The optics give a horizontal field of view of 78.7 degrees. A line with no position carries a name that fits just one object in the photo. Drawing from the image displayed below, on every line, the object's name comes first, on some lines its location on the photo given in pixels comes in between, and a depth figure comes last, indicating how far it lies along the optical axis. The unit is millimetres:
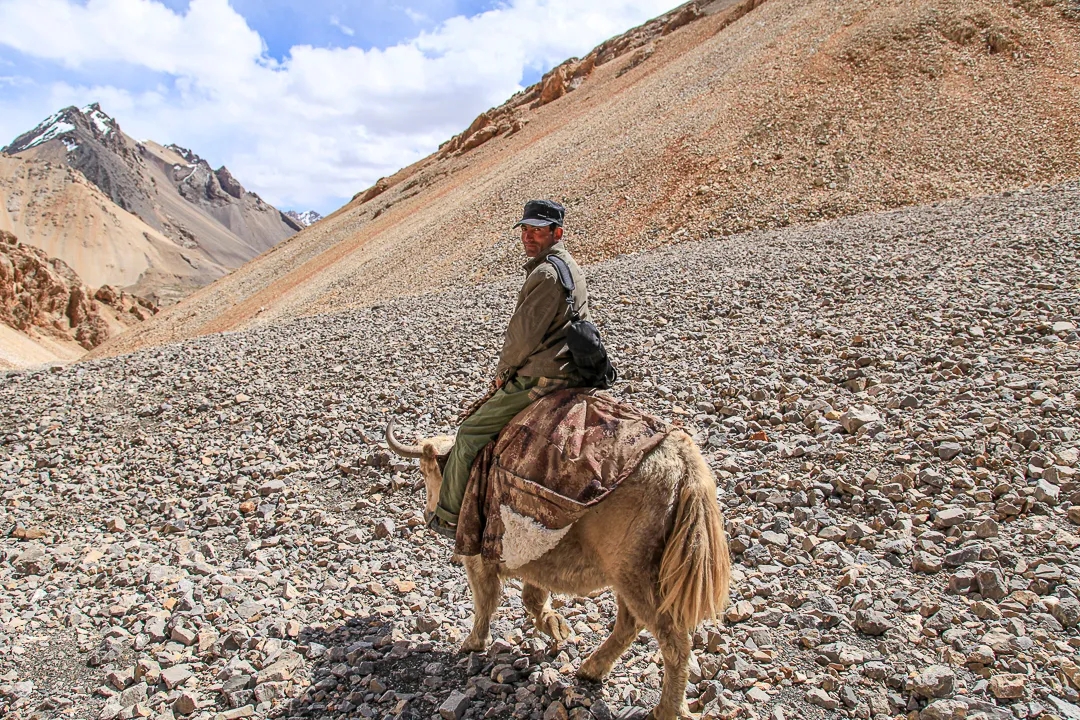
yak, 3467
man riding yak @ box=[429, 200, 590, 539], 3986
